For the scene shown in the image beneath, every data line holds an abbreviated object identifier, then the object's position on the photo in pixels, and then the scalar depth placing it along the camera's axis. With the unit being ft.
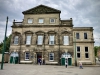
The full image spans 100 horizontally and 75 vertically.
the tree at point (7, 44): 133.67
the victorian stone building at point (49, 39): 65.61
